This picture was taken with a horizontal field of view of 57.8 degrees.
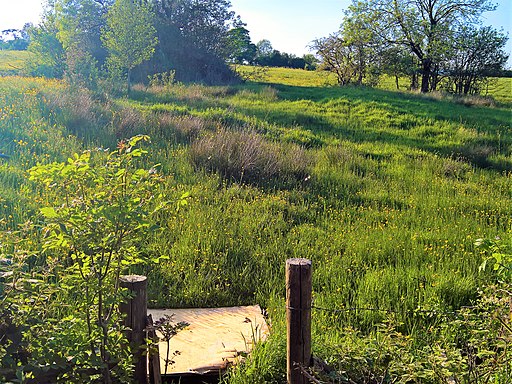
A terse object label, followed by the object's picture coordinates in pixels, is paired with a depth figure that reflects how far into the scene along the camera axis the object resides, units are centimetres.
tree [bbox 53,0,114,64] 2841
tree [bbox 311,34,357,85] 3216
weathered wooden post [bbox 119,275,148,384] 272
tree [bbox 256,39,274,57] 5519
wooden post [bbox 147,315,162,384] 275
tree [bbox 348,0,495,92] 2795
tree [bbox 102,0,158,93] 2247
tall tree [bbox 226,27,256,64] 3291
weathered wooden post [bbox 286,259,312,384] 278
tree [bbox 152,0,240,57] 3291
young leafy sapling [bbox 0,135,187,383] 228
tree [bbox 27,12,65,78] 2788
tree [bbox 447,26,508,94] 2734
